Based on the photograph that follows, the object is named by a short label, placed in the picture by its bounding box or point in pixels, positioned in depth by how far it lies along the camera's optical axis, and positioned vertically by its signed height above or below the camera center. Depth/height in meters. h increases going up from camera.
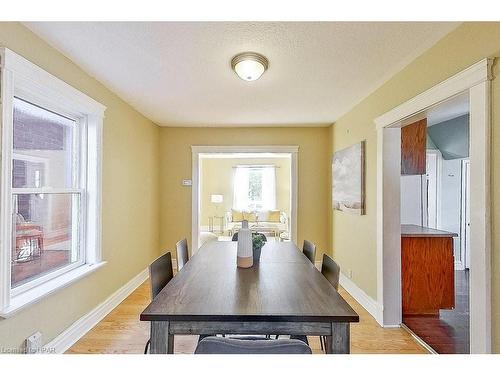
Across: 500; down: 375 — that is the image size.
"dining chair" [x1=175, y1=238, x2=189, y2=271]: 2.47 -0.56
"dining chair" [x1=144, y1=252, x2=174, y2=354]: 1.83 -0.57
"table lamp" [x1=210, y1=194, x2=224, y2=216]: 8.91 -0.31
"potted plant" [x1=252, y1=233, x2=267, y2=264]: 2.12 -0.40
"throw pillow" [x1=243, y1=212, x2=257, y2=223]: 8.54 -0.79
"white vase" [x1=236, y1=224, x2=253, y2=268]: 1.99 -0.41
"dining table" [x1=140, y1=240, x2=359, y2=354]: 1.24 -0.53
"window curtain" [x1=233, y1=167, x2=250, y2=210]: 9.15 -0.01
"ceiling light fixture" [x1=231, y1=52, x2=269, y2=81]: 2.18 +0.95
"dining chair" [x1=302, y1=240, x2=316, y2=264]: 2.47 -0.53
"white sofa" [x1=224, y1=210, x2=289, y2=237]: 7.95 -0.97
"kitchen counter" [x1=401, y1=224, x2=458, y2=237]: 3.02 -0.46
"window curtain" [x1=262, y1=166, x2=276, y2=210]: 9.13 +0.02
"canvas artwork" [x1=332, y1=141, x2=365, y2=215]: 3.27 +0.12
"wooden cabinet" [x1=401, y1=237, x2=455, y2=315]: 3.01 -0.91
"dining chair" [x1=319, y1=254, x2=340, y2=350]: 1.87 -0.55
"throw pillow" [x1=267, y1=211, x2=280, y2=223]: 8.58 -0.82
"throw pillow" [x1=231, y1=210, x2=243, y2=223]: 8.62 -0.80
